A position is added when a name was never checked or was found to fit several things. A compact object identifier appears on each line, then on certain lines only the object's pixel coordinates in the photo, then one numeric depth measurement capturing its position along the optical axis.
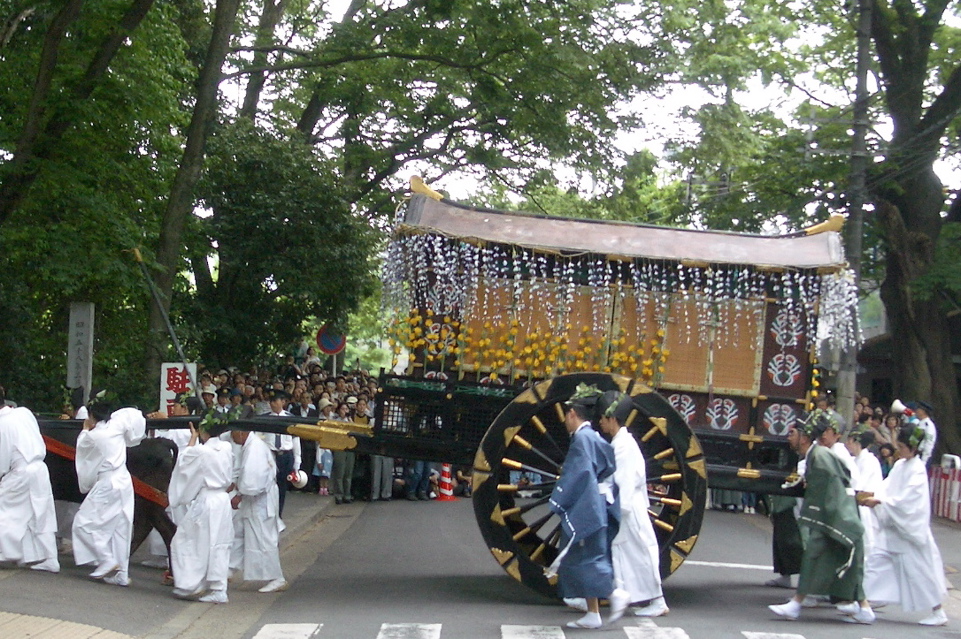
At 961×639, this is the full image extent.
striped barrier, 17.98
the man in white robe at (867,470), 10.30
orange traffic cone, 19.72
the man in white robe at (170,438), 11.23
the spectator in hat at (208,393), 14.82
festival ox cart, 10.10
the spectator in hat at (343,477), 18.39
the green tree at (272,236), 22.64
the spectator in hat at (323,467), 18.58
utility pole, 16.27
